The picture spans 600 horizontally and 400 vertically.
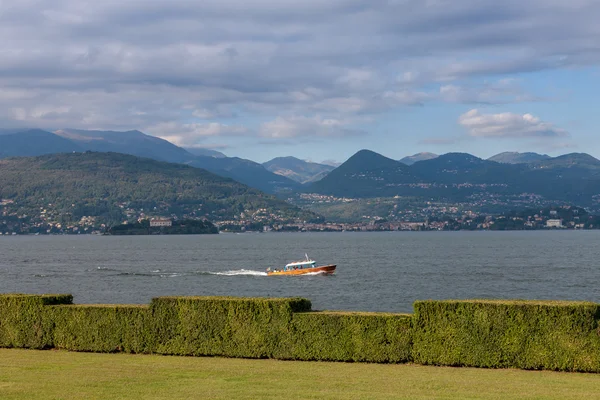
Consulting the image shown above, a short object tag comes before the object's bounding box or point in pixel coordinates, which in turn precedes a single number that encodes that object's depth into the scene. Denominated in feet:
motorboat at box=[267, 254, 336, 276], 299.68
